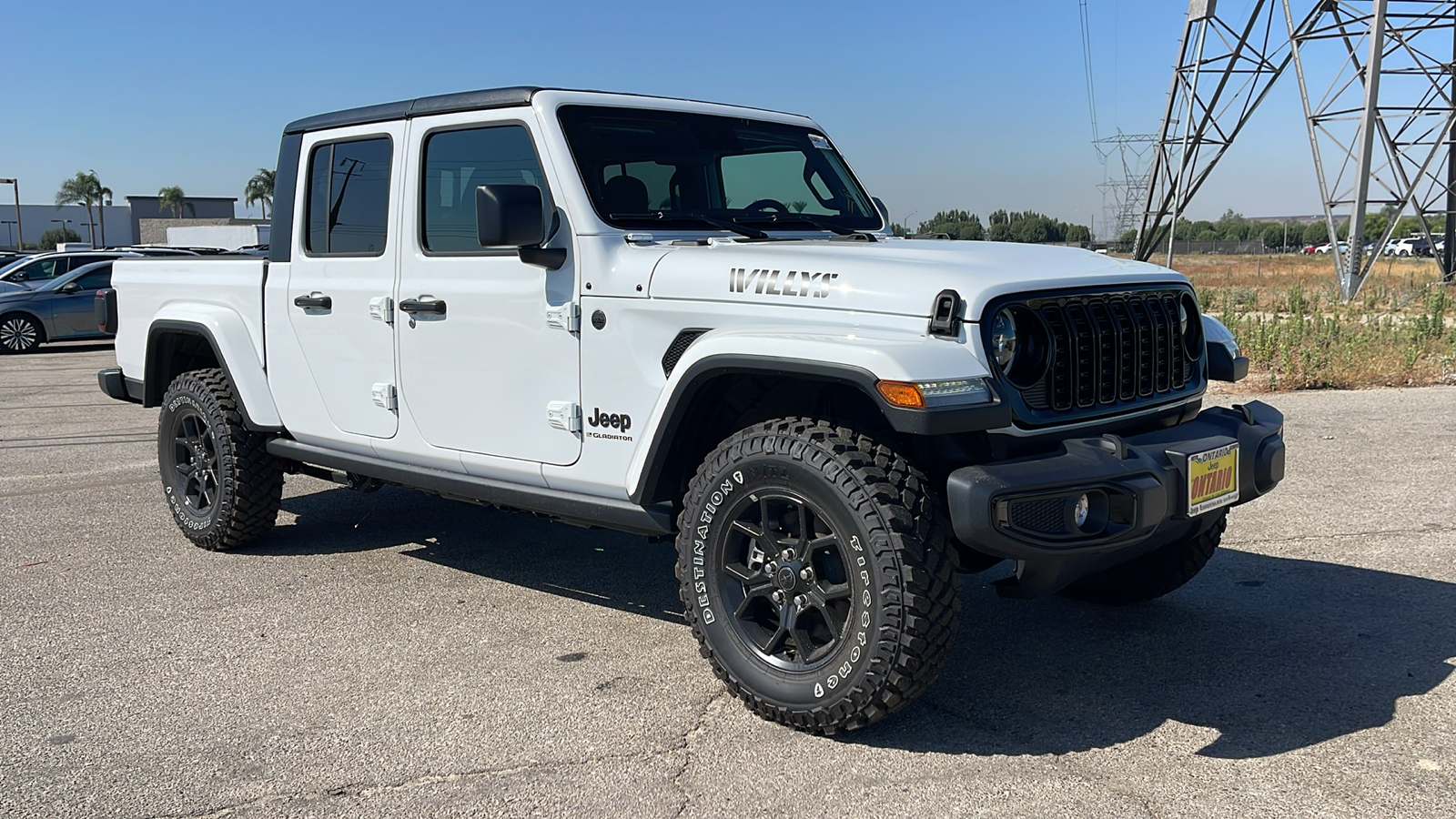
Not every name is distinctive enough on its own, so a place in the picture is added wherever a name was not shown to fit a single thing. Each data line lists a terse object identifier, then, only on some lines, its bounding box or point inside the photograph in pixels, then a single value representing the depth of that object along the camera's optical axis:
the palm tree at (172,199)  76.77
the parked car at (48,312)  18.67
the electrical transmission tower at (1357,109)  21.05
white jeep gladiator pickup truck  3.46
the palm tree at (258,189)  78.54
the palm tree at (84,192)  95.81
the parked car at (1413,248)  66.30
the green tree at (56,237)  85.12
